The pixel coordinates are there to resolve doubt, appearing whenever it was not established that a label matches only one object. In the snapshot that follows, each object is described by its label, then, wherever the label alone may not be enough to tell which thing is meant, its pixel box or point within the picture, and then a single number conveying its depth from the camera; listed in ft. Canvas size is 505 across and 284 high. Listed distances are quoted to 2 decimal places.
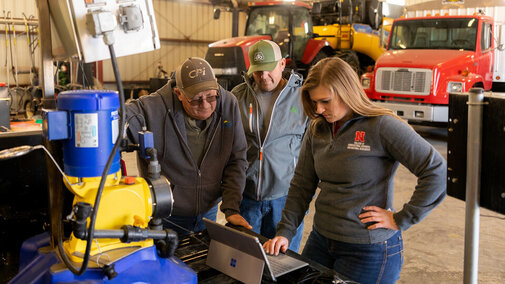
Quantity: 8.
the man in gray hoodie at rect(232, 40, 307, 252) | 7.84
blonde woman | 5.09
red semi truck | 22.22
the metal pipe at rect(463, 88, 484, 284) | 3.52
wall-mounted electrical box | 3.40
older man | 6.01
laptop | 4.09
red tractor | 24.53
